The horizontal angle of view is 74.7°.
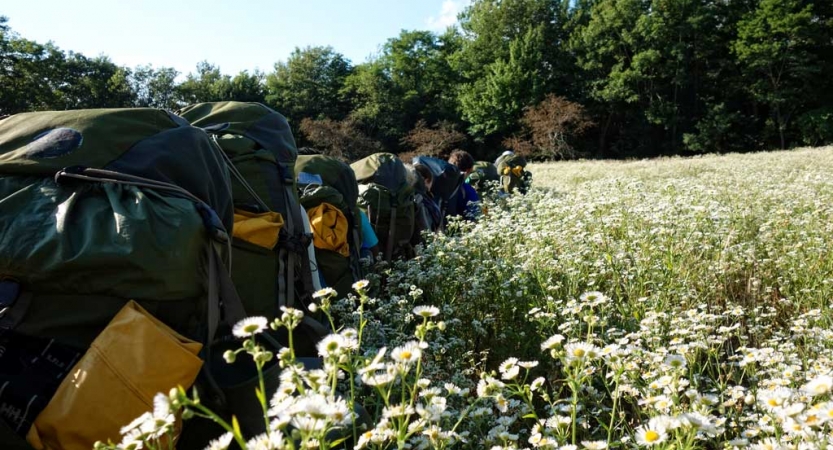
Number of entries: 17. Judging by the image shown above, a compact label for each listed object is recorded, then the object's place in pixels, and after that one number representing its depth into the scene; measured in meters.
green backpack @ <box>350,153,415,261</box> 5.08
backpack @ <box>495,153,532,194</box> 10.45
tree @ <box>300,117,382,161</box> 37.47
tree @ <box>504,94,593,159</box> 39.62
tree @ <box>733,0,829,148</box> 39.16
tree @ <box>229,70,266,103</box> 56.94
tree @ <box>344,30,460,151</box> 49.22
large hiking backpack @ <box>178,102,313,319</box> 2.99
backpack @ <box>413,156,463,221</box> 7.79
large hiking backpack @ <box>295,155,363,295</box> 3.84
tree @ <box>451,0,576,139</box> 47.47
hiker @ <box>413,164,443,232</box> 6.56
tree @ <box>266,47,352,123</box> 53.92
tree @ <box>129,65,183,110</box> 55.50
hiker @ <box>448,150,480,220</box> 7.85
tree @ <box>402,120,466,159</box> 40.94
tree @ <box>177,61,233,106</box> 56.16
